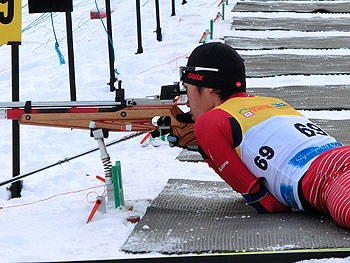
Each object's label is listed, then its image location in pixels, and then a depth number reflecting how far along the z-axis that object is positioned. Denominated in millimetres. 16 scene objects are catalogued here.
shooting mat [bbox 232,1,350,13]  21484
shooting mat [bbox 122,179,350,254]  5094
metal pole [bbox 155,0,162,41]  17625
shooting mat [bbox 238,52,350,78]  14547
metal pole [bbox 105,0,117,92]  13773
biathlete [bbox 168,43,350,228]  5613
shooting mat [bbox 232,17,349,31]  18875
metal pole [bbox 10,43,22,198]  8906
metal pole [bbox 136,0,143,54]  16312
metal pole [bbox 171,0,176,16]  20528
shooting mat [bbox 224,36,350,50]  16812
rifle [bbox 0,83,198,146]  6875
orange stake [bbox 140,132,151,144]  10234
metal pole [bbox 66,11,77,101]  11969
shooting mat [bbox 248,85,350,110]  12133
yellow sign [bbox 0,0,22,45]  8484
